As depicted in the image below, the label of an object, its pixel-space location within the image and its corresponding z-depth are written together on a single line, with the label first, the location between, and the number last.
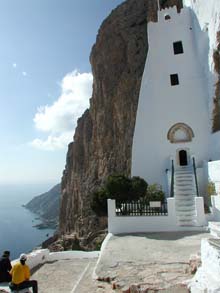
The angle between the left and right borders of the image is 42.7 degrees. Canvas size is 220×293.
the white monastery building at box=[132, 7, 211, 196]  17.20
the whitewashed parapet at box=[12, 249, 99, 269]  9.68
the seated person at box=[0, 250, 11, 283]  7.09
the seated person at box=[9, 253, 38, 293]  5.96
